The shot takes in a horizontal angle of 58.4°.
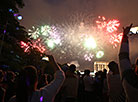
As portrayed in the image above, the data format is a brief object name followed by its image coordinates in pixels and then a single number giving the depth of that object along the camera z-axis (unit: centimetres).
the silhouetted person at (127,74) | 127
